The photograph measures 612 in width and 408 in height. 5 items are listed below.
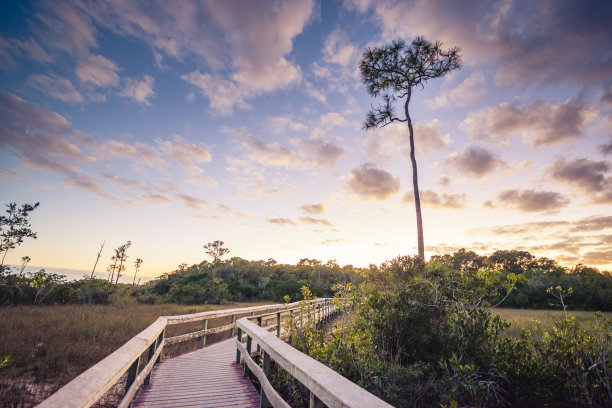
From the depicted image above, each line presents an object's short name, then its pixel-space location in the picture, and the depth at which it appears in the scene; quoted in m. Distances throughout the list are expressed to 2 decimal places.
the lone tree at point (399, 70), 14.20
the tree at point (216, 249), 45.09
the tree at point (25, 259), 29.00
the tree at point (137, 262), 82.31
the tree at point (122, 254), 63.64
